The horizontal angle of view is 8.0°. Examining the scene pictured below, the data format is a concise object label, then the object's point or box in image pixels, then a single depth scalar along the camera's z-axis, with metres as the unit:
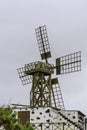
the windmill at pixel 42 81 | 72.88
